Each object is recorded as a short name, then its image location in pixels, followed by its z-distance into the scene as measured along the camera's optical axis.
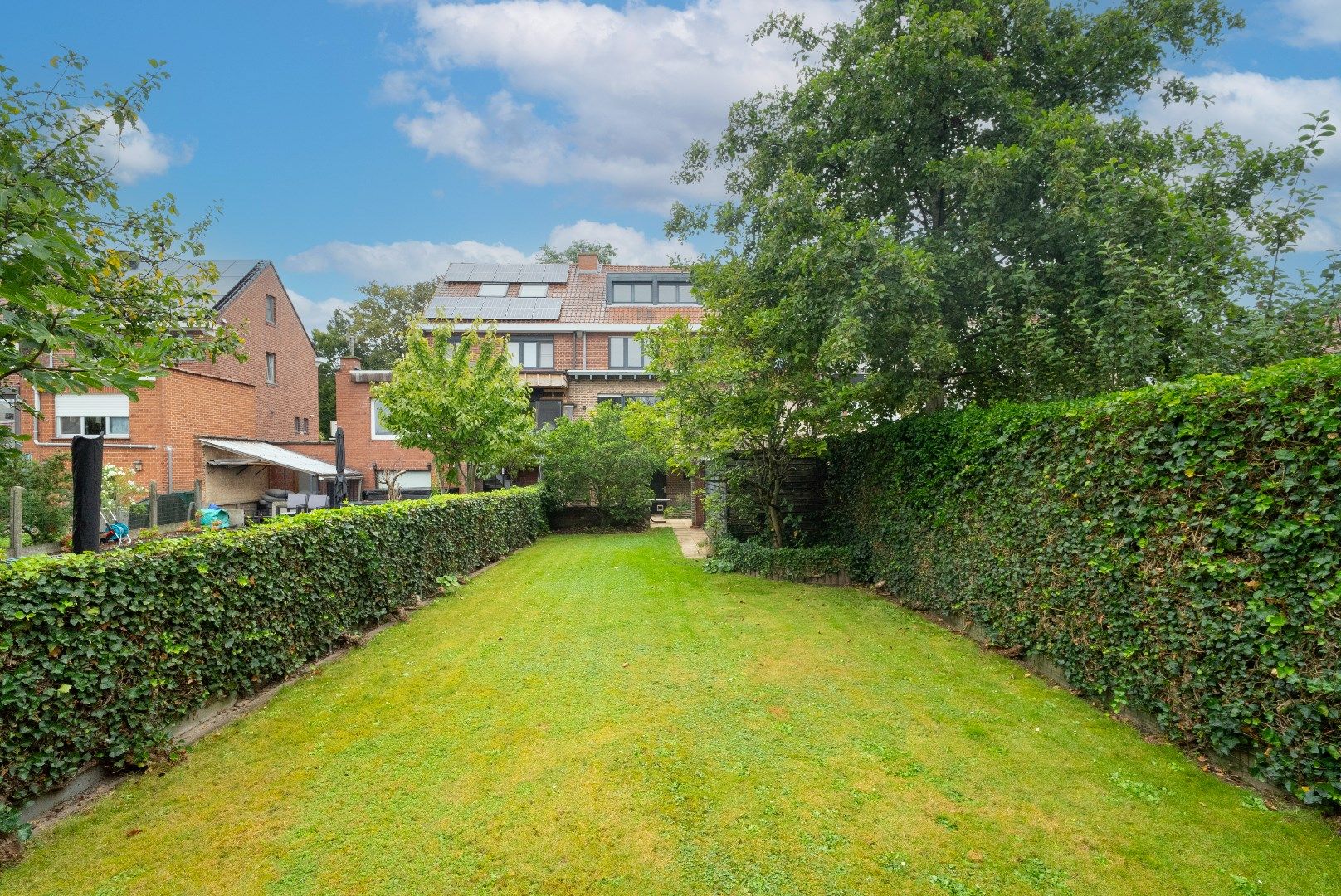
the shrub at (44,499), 12.61
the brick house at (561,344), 26.47
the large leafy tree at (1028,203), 6.50
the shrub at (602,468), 19.50
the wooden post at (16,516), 8.65
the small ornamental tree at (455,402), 14.14
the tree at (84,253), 2.79
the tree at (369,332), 40.56
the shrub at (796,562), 11.16
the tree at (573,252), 45.69
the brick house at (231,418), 19.98
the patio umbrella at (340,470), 13.41
